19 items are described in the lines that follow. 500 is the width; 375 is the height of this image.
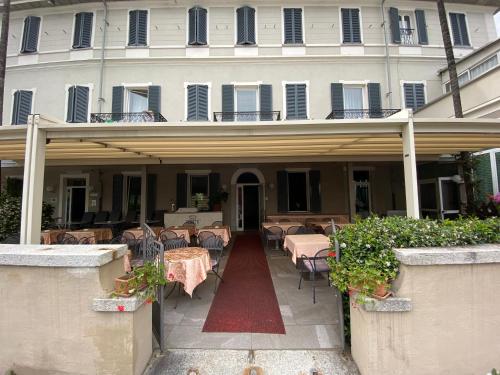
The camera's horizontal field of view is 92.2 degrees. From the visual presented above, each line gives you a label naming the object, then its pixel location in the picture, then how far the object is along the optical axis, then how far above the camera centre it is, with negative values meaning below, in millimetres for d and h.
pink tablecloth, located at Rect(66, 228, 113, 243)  6226 -714
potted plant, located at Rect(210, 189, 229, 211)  10594 +330
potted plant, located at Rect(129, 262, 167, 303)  2475 -761
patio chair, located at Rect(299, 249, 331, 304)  3982 -1023
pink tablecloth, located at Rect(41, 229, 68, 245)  5961 -691
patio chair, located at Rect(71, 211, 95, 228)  10200 -547
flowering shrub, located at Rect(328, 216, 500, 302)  2355 -405
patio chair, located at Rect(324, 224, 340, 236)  6695 -696
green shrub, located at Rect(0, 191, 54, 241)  6242 -160
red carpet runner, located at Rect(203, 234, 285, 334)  3244 -1568
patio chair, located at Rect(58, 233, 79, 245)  5661 -741
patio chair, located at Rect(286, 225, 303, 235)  6616 -676
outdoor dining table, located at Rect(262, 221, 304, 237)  7193 -590
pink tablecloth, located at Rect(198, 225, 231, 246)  6535 -694
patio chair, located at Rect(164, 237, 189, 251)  5102 -782
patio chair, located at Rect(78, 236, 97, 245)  5867 -791
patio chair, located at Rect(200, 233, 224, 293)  5344 -820
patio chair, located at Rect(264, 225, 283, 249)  6894 -819
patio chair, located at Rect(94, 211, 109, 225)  10188 -384
